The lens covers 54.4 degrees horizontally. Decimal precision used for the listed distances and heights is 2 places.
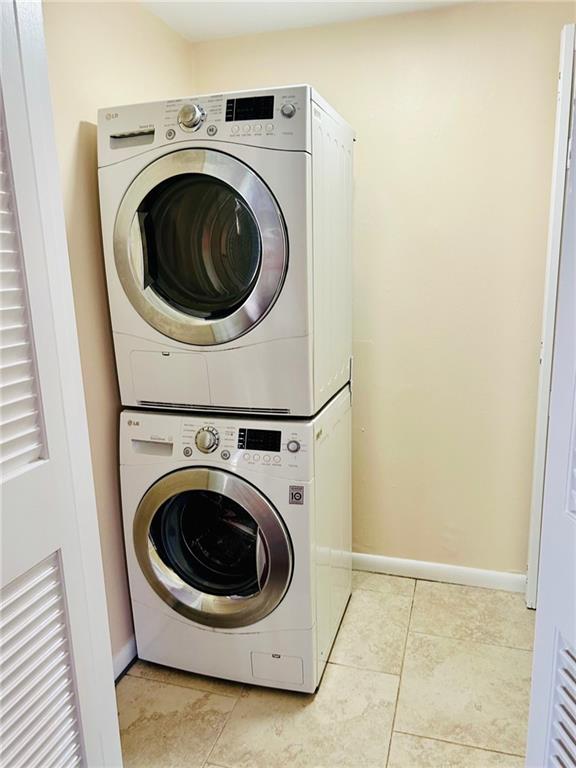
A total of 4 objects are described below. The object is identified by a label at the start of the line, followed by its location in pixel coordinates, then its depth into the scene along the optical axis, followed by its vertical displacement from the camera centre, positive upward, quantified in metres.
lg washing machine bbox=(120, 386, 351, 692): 1.68 -0.86
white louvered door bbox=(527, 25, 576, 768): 0.95 -0.51
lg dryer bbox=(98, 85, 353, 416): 1.52 +0.07
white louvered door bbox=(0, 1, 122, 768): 0.92 -0.32
